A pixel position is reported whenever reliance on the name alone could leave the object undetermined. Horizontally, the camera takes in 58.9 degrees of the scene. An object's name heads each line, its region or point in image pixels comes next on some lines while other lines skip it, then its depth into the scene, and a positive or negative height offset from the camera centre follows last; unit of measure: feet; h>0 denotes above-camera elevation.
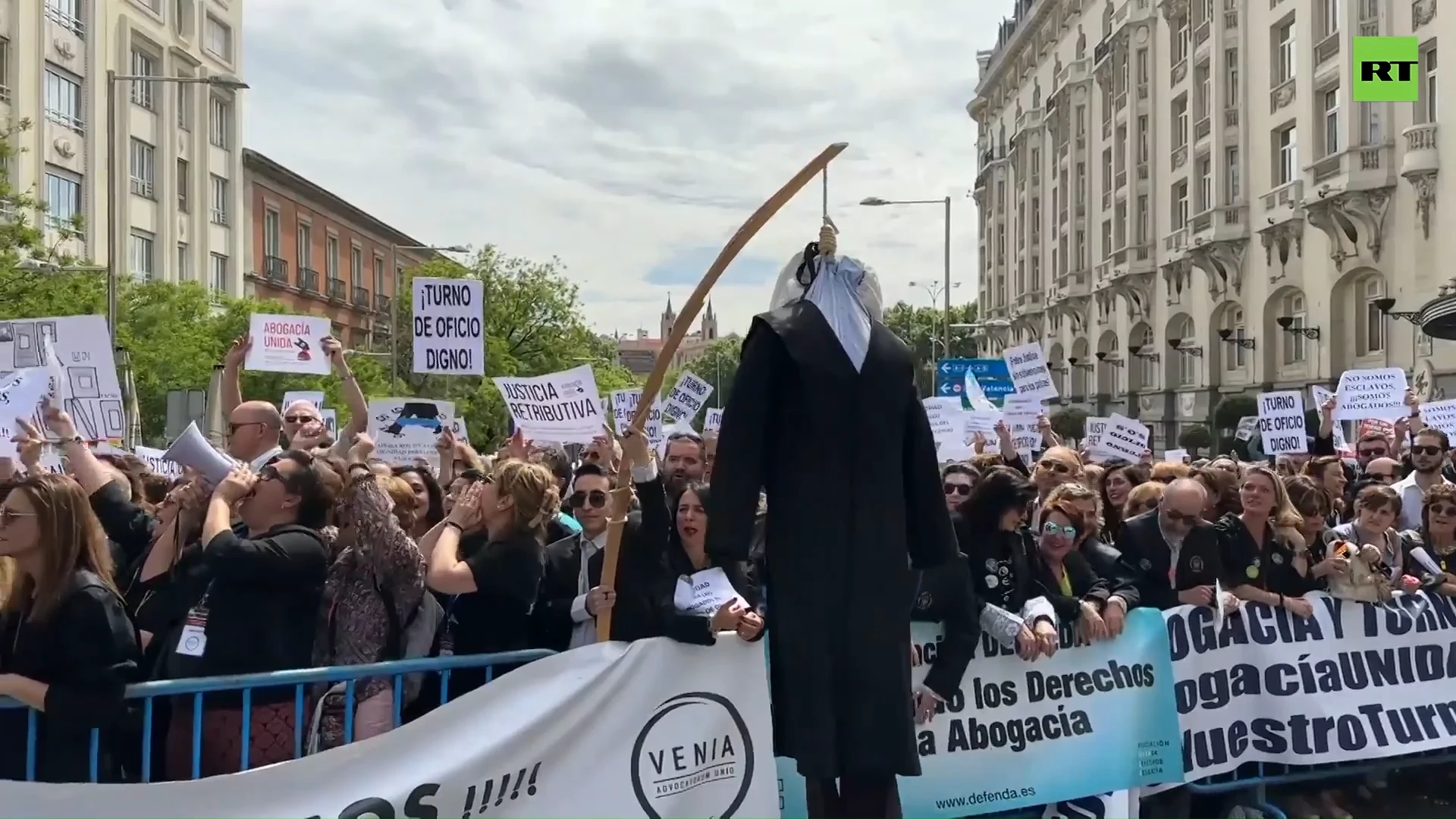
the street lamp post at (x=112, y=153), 71.97 +15.13
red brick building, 171.32 +24.72
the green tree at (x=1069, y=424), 143.84 -1.06
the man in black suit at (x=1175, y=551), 19.01 -2.08
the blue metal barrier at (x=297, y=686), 12.43 -2.71
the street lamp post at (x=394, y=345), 107.55 +6.25
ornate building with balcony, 99.76 +20.83
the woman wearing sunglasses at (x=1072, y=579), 16.83 -2.26
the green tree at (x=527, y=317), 141.79 +11.14
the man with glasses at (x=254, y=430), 17.93 -0.18
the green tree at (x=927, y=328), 289.17 +20.68
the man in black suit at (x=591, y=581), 14.30 -1.93
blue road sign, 57.36 +1.72
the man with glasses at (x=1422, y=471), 27.94 -1.31
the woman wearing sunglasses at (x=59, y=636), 12.09 -2.08
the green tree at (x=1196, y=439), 122.42 -2.40
